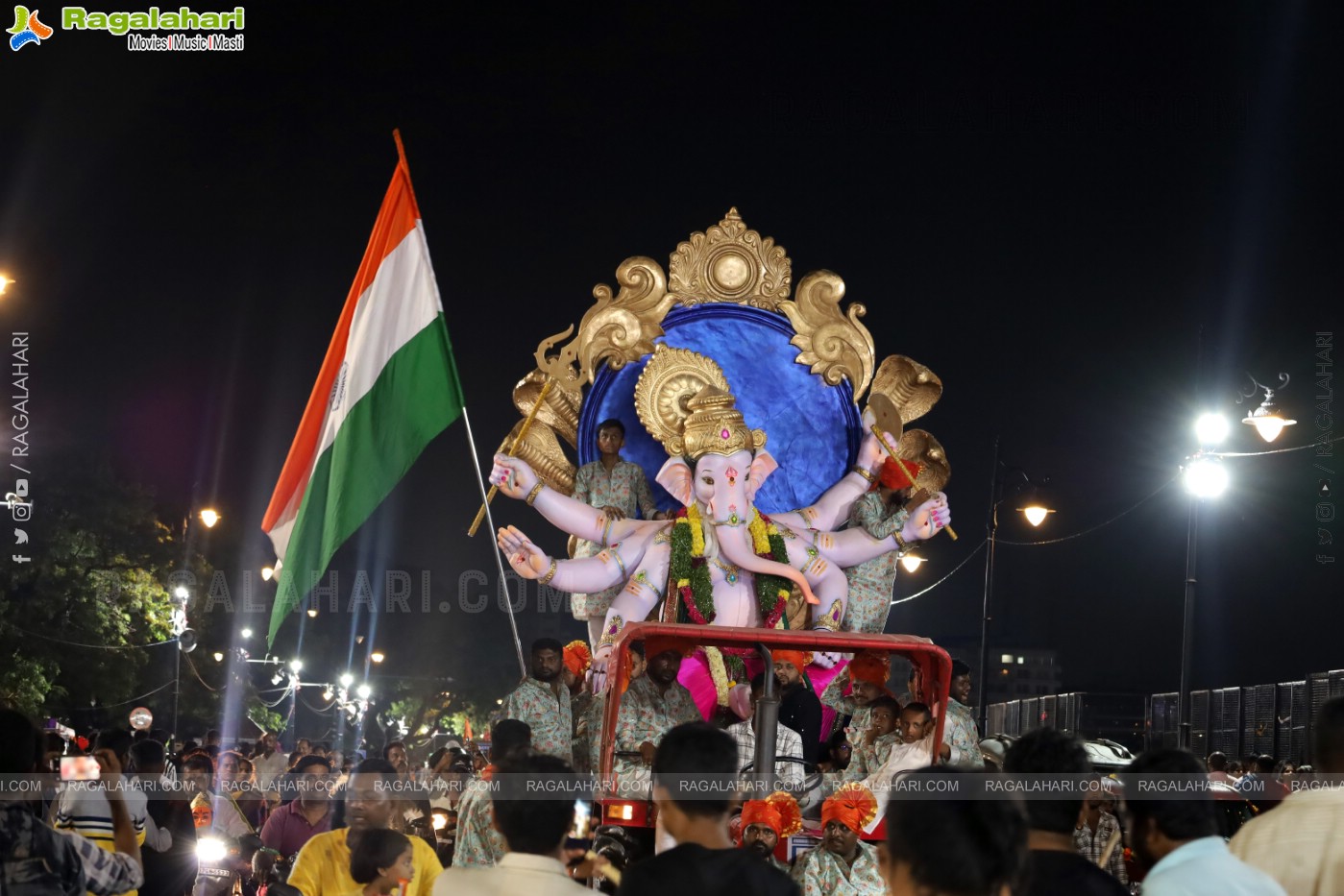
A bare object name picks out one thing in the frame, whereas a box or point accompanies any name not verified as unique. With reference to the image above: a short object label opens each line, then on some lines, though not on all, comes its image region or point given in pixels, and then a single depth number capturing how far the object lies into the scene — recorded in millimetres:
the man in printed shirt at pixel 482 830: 8781
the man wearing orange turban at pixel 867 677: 11672
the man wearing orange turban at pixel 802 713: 11750
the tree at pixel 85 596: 31156
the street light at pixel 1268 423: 14734
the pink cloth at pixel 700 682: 12133
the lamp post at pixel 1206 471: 15641
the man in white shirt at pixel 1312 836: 5016
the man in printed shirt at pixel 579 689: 11672
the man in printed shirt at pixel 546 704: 11070
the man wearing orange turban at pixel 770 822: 8094
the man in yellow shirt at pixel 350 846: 7172
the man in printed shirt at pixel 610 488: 13508
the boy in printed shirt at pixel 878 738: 10422
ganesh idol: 12750
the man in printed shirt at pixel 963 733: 11102
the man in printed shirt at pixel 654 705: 10906
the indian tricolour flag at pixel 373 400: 11938
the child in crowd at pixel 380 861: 6484
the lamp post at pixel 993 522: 19469
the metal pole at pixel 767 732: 9234
